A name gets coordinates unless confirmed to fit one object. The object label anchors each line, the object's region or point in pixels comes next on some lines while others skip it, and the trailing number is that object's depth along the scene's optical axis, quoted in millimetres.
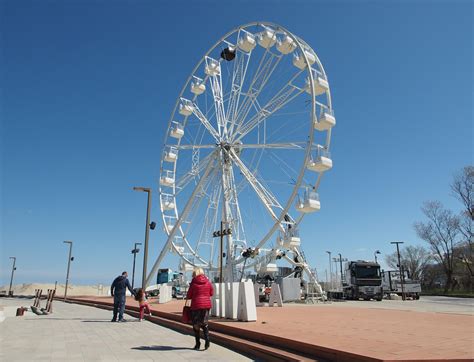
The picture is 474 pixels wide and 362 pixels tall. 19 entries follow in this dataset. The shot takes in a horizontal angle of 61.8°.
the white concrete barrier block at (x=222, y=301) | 11906
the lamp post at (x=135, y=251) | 41906
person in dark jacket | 13406
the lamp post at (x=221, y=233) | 17789
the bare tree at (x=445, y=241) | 47781
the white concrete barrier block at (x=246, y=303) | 10680
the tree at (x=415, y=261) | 70075
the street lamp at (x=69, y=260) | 41297
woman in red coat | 7812
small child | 13816
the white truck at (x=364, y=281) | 32656
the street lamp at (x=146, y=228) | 17172
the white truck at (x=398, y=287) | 37594
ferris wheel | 21766
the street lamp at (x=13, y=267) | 63594
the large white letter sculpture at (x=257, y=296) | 21188
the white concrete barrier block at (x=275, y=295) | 19766
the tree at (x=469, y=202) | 42281
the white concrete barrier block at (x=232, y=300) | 11258
